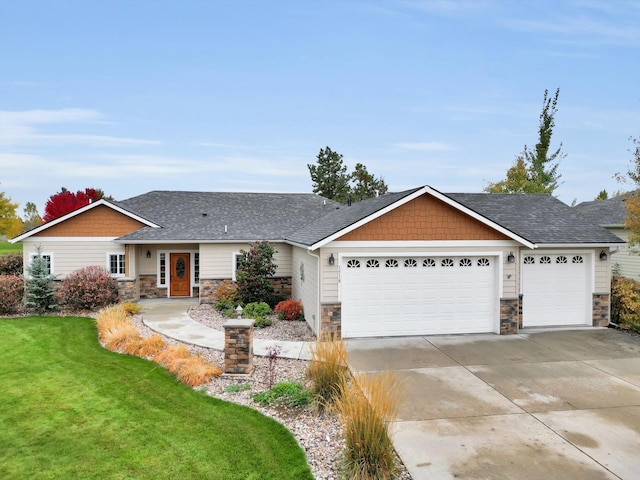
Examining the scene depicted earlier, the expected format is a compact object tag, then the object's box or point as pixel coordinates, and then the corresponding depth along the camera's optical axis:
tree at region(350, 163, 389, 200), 40.76
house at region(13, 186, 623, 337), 10.99
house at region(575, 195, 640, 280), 16.16
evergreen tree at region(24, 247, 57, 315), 14.21
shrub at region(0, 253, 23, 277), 20.98
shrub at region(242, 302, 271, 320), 13.28
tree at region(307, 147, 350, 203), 39.91
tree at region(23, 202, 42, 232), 71.63
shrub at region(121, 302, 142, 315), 13.97
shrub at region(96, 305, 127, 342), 11.15
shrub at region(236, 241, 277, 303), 14.92
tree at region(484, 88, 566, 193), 25.66
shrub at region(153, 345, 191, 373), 8.67
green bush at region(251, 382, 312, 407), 6.66
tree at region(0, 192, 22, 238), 40.44
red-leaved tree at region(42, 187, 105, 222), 29.34
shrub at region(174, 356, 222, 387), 7.65
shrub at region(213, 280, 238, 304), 15.97
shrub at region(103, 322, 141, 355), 9.77
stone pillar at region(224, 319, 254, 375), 7.91
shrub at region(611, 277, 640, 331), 12.14
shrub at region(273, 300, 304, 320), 13.60
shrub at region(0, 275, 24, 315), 14.07
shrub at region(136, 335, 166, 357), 9.49
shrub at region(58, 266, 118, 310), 14.58
